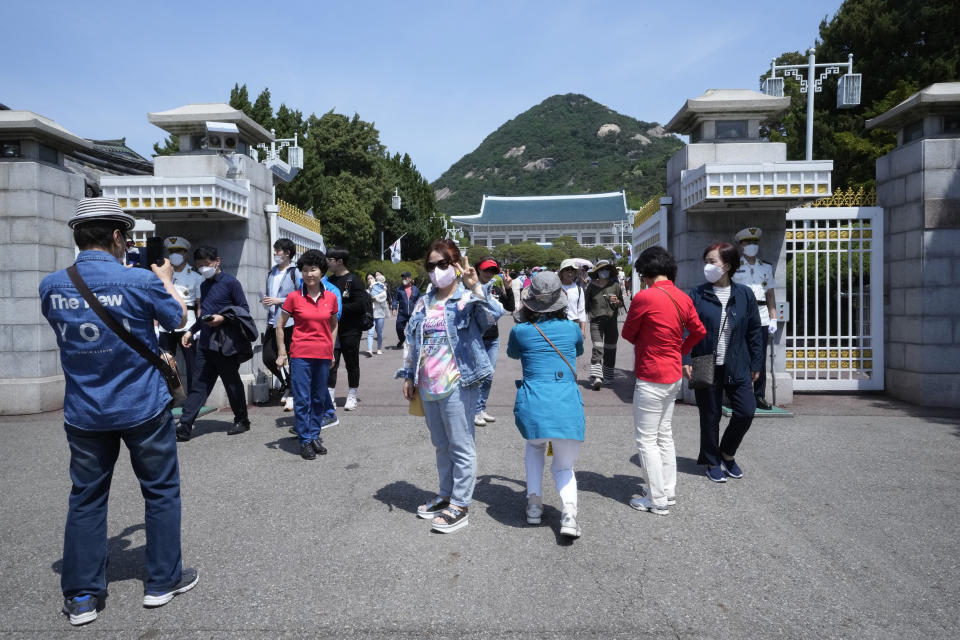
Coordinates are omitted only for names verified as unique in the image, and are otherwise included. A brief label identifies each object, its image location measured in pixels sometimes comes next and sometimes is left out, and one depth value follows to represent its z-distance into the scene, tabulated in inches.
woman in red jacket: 174.4
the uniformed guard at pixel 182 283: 275.7
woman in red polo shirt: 227.5
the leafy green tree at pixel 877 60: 646.5
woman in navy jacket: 200.1
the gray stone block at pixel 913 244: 309.1
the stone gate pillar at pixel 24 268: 305.6
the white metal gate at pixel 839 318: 329.7
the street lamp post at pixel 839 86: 578.6
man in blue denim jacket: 121.0
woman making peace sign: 163.3
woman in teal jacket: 155.7
